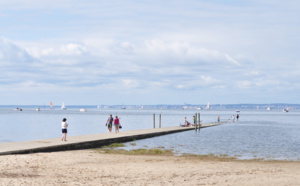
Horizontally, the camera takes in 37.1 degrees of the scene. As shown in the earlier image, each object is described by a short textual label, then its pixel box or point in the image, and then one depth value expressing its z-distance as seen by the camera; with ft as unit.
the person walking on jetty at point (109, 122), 143.84
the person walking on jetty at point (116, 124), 144.15
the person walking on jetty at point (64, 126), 105.29
